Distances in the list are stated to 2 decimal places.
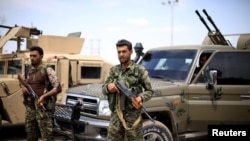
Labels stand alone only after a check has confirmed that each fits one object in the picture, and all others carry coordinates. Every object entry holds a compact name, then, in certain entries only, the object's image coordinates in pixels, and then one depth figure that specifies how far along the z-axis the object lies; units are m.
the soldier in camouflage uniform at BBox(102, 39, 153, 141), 3.35
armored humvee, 6.13
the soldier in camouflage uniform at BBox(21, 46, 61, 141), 4.15
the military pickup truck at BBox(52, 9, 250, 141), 4.31
